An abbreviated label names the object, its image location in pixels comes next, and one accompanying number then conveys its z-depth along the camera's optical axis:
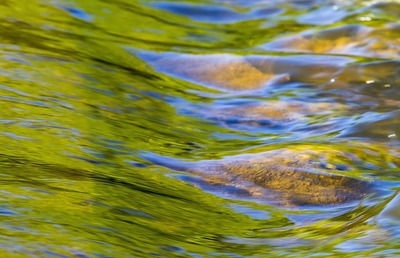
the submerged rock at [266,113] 10.72
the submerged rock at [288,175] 7.90
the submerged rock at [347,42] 12.99
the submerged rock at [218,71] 12.31
